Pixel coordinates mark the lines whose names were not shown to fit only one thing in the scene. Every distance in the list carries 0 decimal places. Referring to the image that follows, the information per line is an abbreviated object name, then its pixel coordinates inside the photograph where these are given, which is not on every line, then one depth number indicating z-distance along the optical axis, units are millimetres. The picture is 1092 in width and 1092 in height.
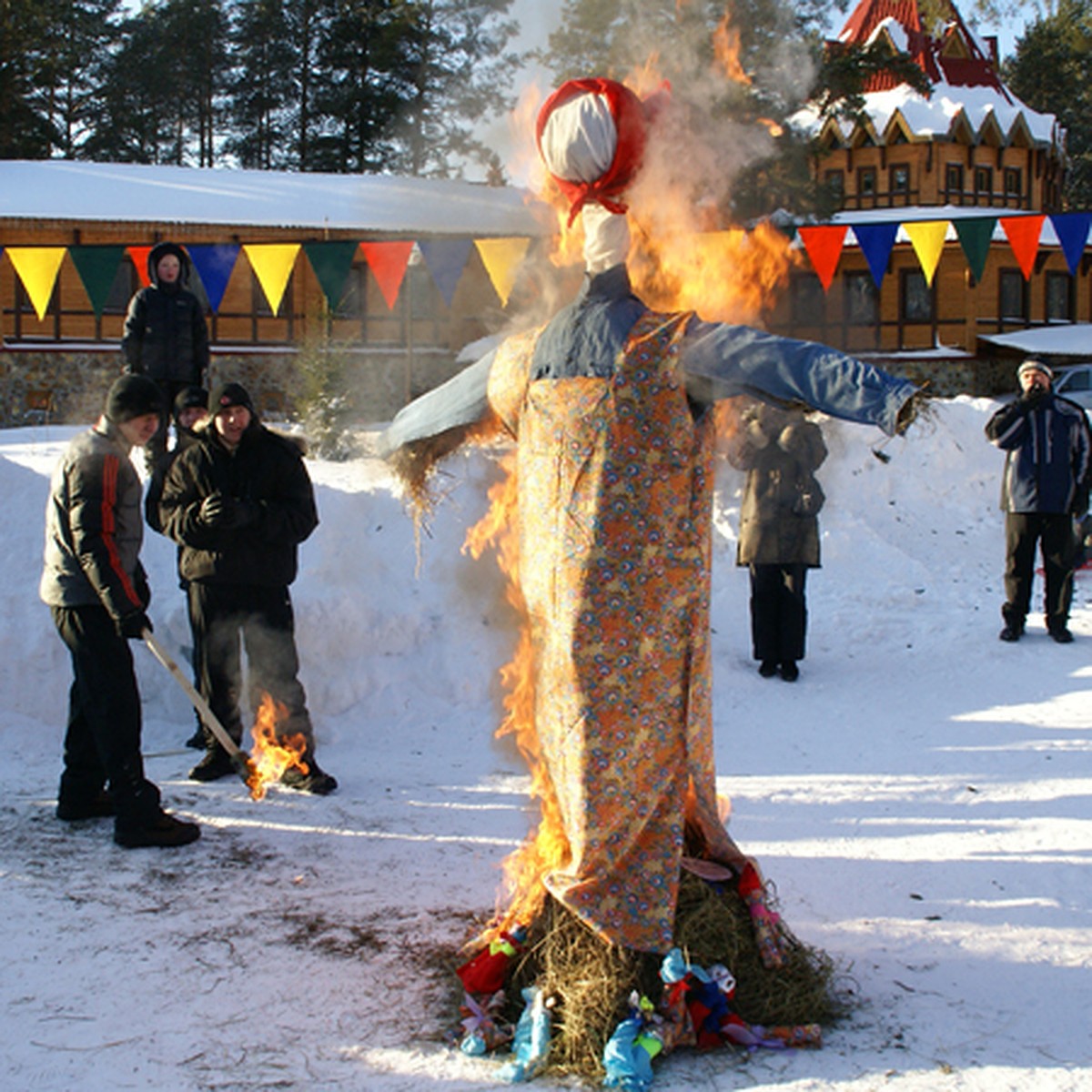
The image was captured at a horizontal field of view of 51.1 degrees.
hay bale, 2982
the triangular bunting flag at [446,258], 9539
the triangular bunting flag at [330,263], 9531
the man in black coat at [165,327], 7777
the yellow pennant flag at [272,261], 9641
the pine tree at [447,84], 22031
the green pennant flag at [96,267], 10117
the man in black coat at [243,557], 5531
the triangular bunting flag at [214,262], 9617
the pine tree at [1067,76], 34344
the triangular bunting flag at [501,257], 8930
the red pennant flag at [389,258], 9531
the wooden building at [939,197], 24688
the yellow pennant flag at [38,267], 10172
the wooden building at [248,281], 21375
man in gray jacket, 4637
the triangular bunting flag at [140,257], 9805
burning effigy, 3031
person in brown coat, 7758
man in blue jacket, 8344
